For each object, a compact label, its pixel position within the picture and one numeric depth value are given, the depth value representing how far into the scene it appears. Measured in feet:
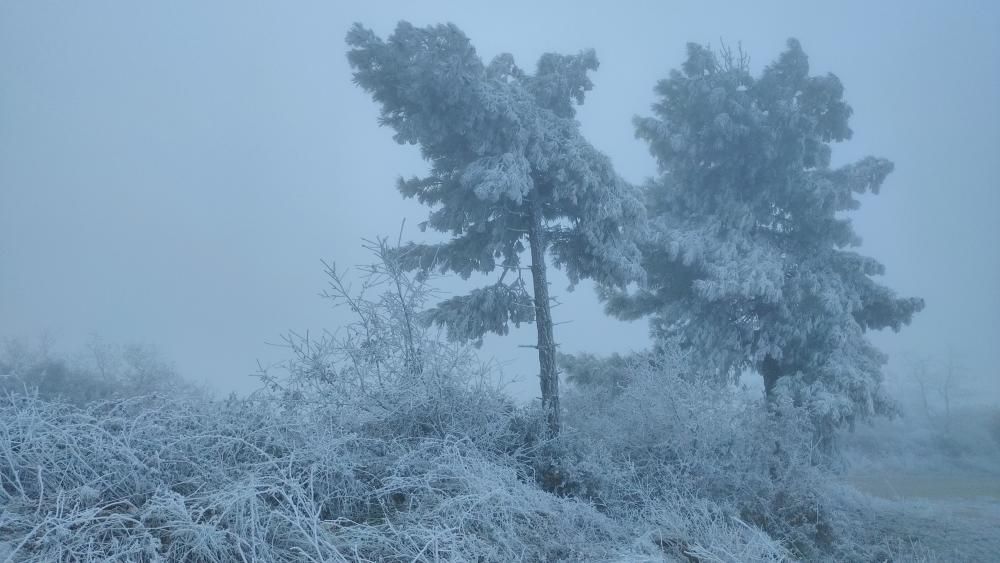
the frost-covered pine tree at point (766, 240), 46.65
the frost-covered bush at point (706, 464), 27.91
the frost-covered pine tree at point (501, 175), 33.96
